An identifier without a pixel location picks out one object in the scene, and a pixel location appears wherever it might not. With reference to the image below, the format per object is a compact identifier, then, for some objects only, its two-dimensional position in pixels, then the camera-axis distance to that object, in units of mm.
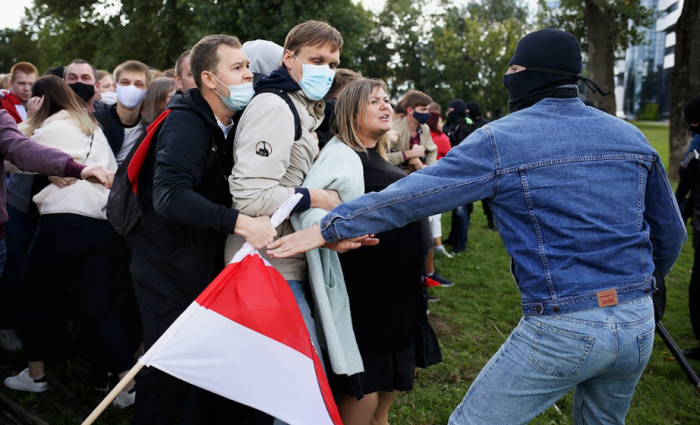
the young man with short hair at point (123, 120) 4387
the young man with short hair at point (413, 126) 6938
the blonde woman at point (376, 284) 3215
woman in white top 3818
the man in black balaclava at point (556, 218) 2201
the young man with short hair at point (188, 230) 2822
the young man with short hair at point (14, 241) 4629
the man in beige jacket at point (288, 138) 2689
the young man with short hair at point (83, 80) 4699
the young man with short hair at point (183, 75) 4289
